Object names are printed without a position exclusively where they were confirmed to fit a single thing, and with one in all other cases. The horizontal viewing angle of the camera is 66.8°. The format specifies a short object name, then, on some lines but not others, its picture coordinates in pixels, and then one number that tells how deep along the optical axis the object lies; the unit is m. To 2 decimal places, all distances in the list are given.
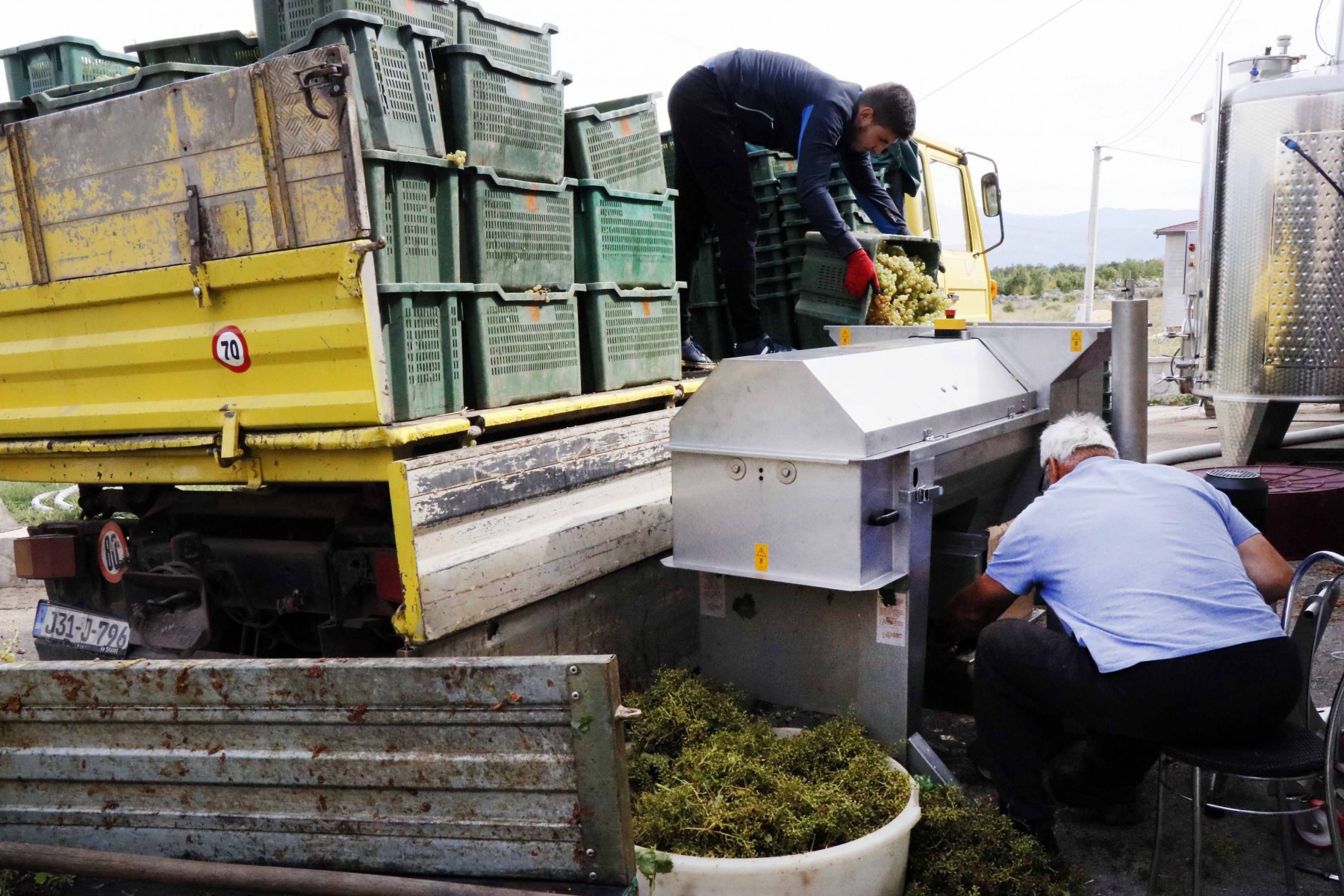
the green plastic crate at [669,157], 6.11
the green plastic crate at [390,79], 3.00
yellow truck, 3.02
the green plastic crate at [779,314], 5.76
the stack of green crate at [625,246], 3.95
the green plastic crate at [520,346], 3.38
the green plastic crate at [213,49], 3.77
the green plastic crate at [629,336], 3.98
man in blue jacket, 4.79
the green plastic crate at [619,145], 3.93
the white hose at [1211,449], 7.77
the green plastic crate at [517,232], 3.37
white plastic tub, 2.47
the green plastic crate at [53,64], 4.11
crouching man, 2.66
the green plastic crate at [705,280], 5.97
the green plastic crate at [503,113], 3.33
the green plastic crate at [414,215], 3.02
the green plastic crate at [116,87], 3.29
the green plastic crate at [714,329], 5.90
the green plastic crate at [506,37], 3.50
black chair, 2.51
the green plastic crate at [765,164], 5.91
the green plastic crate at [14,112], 3.61
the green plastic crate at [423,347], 3.08
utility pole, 25.50
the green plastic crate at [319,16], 3.26
